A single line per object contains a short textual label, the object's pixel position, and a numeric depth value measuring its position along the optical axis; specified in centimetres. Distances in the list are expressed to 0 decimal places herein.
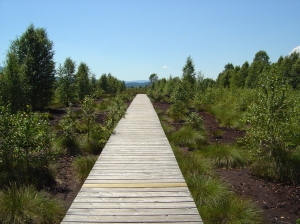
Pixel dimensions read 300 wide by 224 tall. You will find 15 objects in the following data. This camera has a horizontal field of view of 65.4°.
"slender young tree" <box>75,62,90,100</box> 2883
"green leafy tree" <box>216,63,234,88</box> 4745
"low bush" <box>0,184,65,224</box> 344
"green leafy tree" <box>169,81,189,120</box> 1407
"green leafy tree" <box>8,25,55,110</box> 1905
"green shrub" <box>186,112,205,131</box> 1010
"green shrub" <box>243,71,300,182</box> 575
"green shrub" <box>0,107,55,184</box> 470
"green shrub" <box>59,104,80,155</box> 707
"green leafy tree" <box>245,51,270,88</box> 3303
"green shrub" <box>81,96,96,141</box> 806
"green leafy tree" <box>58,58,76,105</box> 2475
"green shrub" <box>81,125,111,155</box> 719
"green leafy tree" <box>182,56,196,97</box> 3027
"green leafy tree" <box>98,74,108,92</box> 4612
